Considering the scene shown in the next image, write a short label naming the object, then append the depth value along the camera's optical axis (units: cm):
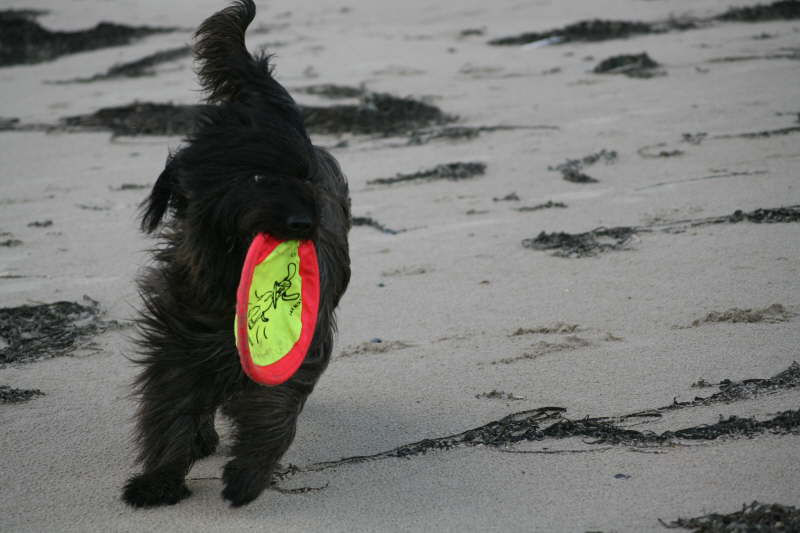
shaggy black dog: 676
